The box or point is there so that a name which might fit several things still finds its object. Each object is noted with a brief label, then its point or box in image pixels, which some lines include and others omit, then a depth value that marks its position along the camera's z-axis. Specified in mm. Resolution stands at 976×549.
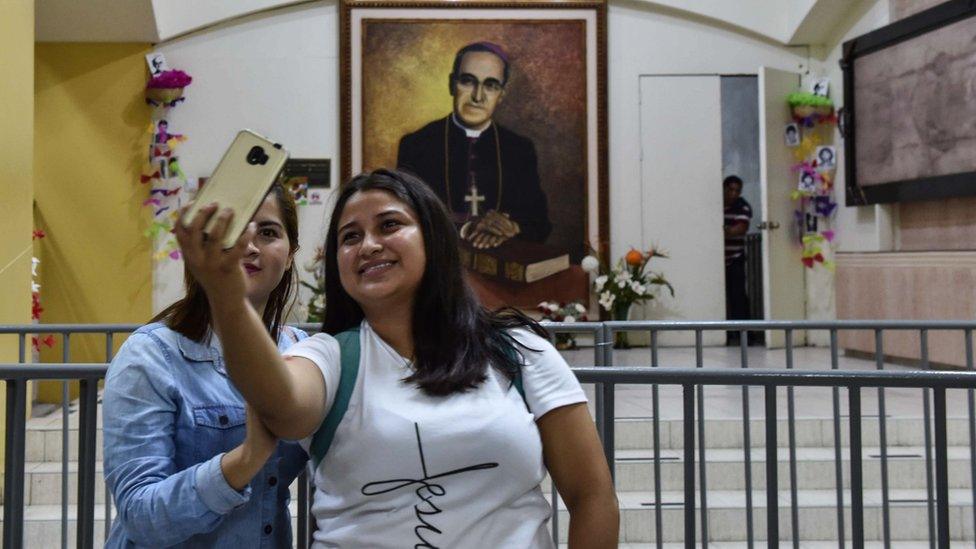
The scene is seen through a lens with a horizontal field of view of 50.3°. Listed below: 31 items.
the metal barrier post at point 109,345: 4602
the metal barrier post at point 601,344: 4320
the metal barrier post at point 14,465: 2203
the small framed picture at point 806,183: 10047
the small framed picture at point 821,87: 10156
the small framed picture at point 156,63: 9711
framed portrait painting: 10141
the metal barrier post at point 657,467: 3283
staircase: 4906
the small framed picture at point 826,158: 10094
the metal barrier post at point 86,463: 2205
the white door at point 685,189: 10273
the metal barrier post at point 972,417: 3835
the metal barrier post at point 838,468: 3467
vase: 9875
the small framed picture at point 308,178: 10016
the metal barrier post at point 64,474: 3512
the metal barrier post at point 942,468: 2178
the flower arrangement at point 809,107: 10008
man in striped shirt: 10422
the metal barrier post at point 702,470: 2866
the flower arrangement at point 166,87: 9648
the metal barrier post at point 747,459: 3348
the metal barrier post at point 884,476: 3609
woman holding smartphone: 1580
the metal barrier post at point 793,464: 3355
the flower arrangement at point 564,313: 9555
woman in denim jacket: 1602
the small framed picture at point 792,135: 10102
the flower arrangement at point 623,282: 9781
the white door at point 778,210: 9664
